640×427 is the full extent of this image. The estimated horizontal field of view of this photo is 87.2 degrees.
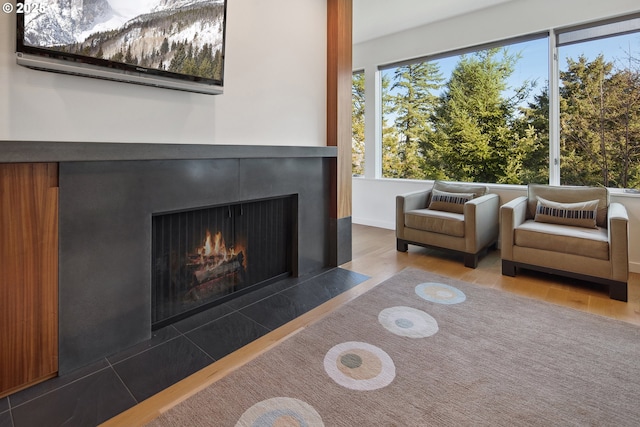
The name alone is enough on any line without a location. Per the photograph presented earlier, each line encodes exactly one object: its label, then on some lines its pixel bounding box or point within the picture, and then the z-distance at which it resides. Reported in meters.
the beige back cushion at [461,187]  4.00
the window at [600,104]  3.37
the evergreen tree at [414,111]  4.87
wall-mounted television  1.53
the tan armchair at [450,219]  3.43
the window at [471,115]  3.98
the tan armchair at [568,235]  2.62
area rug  1.43
